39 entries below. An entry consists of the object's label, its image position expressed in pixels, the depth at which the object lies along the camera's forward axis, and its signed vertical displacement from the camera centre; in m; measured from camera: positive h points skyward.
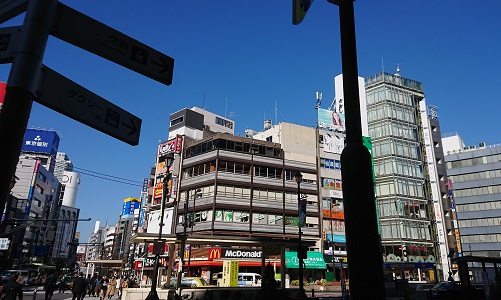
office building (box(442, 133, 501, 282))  73.44 +15.29
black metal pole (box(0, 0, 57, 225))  2.61 +1.29
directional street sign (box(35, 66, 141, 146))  3.05 +1.36
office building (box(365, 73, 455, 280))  63.91 +16.60
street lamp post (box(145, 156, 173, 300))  17.66 +0.70
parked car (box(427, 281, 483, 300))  27.36 -1.51
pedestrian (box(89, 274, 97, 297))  34.71 -2.45
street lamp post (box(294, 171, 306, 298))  17.22 +2.31
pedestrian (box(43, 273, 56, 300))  20.12 -1.41
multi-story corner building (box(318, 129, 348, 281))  59.27 +12.63
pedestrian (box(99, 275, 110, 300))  25.98 -1.79
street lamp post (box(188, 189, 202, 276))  51.31 +7.08
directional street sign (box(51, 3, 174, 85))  3.29 +2.08
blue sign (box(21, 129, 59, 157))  92.74 +29.71
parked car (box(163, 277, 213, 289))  27.84 -1.31
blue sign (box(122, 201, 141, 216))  105.10 +15.82
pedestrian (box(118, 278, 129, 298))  33.25 -1.97
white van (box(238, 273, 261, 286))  40.38 -1.42
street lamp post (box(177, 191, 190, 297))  20.99 +0.03
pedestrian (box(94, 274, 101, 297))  32.88 -2.42
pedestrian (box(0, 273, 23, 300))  10.19 -0.85
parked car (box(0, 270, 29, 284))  39.34 -1.53
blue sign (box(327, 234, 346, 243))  59.78 +4.87
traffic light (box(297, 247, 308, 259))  18.16 +0.75
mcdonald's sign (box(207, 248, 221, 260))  48.78 +1.46
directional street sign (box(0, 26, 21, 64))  2.95 +1.75
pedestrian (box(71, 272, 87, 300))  20.97 -1.45
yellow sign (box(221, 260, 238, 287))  32.78 -0.74
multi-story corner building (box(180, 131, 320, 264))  52.81 +11.83
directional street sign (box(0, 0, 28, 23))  3.10 +2.10
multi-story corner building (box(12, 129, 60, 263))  69.44 +13.59
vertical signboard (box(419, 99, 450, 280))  66.50 +15.15
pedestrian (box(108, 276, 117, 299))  30.40 -2.16
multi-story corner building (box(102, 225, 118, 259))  145.32 +8.63
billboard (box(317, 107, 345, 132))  70.12 +28.22
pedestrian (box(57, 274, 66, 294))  37.21 -2.59
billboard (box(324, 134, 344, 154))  67.81 +22.88
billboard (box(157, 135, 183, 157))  63.04 +20.38
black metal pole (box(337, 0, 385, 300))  3.16 +0.46
